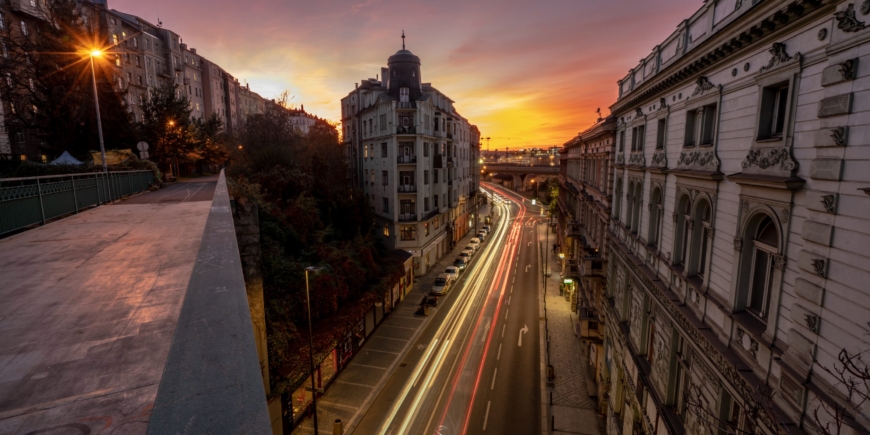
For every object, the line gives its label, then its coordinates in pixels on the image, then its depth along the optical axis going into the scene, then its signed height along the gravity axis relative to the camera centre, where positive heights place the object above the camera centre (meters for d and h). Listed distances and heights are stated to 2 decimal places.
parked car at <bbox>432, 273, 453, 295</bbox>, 34.91 -10.74
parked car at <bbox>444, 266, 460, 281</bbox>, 38.91 -10.56
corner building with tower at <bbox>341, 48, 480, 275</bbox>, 39.12 +1.19
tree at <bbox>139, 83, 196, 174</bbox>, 35.03 +3.53
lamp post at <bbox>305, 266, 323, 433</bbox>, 15.52 -7.60
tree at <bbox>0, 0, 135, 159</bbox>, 26.50 +6.07
